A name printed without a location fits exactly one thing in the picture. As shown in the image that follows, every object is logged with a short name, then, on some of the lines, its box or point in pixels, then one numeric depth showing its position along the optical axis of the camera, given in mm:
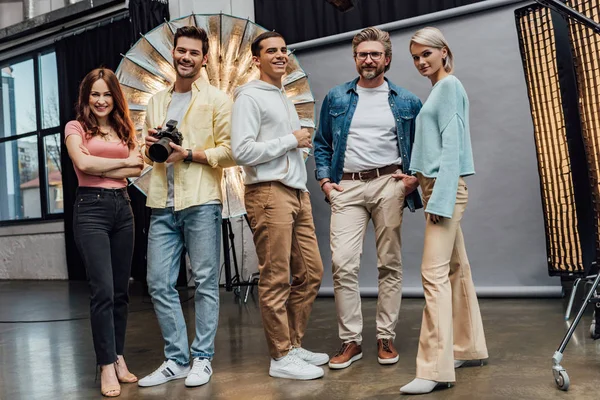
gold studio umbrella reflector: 4137
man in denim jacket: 2879
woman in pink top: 2551
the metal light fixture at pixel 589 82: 3113
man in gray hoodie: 2621
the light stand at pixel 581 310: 2189
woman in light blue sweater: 2346
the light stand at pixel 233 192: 4375
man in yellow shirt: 2639
